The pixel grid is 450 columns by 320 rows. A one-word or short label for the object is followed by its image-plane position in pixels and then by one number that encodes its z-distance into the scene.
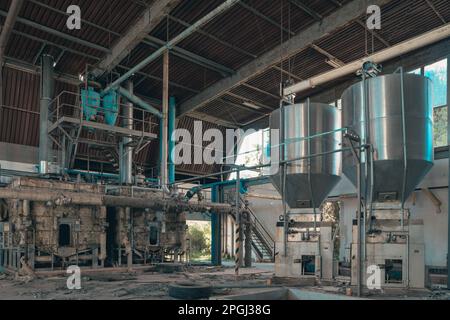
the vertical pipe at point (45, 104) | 15.40
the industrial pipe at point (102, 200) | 11.51
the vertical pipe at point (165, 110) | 16.08
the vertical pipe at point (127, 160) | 17.00
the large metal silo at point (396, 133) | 8.95
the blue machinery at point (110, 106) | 15.91
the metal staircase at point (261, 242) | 23.03
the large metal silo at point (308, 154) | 10.75
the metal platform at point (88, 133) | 15.04
